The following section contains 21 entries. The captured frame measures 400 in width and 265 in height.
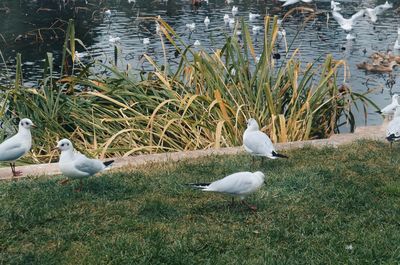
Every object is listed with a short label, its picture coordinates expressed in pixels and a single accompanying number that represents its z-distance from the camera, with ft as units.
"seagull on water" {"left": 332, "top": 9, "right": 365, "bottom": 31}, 88.38
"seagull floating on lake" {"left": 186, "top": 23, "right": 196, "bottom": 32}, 90.64
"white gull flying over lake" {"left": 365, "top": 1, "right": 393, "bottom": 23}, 95.66
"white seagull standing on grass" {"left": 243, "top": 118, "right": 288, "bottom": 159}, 22.49
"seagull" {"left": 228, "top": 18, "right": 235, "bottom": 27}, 97.44
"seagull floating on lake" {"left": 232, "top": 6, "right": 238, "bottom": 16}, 110.93
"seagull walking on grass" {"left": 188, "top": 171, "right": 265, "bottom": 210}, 18.13
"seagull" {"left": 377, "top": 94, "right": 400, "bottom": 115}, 32.58
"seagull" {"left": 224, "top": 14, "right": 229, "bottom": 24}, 100.81
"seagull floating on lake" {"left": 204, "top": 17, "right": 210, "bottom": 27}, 97.49
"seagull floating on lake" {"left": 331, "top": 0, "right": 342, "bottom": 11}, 106.59
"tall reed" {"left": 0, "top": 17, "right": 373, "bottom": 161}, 30.50
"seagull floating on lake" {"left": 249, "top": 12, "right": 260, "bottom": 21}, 102.73
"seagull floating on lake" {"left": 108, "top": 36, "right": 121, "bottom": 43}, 78.84
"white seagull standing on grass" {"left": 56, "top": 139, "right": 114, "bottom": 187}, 19.86
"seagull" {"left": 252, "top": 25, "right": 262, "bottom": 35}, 87.97
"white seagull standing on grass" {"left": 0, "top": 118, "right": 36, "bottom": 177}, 22.79
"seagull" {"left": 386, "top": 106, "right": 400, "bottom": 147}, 25.66
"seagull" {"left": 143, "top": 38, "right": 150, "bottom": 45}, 80.48
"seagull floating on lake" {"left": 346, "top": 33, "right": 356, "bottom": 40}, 83.02
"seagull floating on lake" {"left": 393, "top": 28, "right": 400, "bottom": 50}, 78.49
